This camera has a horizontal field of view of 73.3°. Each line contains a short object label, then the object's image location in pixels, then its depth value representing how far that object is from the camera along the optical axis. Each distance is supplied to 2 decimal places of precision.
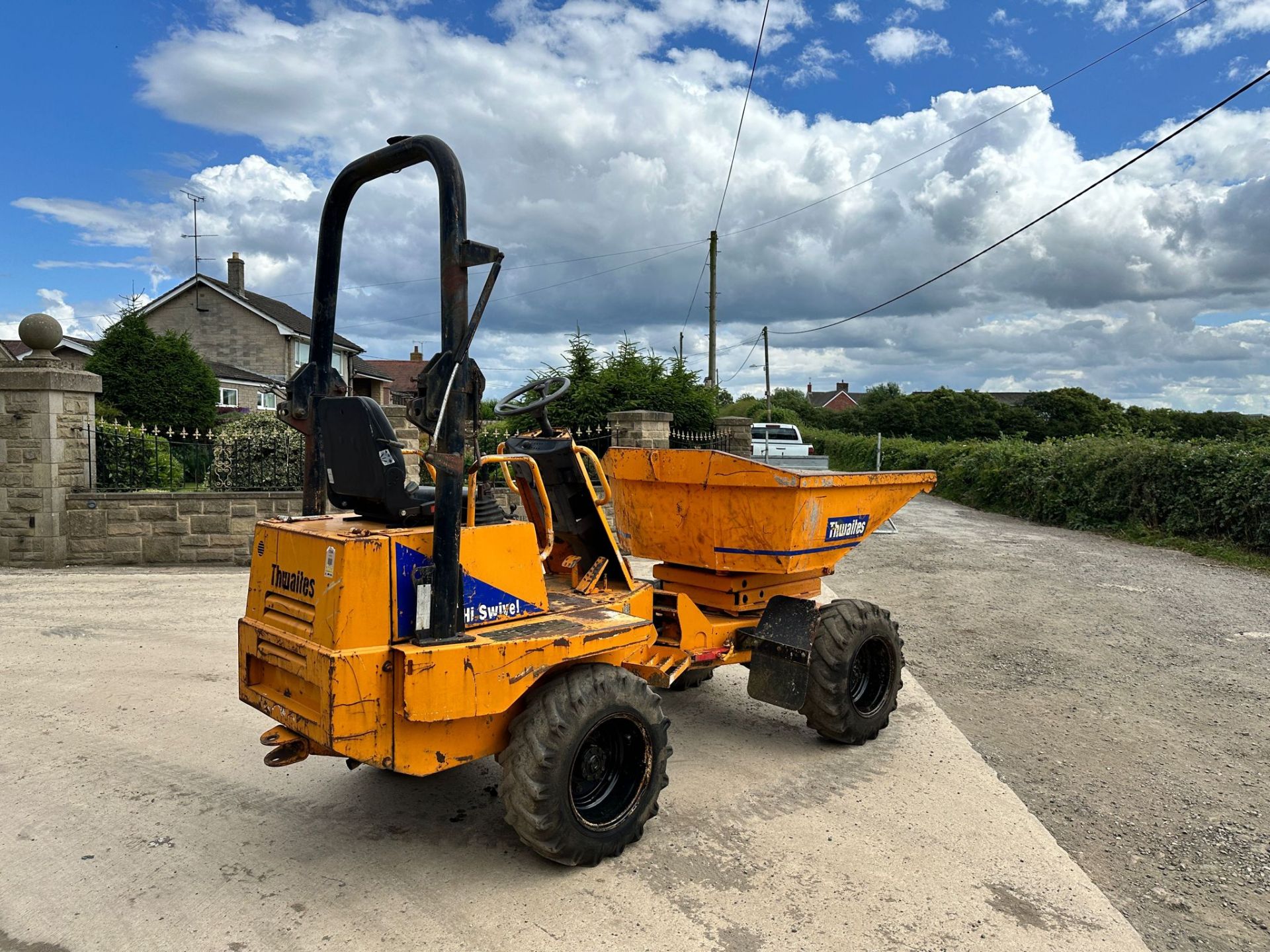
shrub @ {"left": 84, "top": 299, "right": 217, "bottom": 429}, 22.16
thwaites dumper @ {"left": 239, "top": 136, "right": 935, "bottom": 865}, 3.17
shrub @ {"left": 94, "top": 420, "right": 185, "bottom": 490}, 10.66
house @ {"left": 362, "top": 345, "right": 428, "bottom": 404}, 51.05
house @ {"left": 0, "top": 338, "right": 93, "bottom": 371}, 30.31
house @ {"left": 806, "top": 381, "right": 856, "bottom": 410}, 91.69
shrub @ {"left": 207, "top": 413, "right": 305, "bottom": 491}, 11.16
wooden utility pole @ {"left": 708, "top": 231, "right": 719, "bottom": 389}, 29.02
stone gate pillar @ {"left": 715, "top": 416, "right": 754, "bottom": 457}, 14.45
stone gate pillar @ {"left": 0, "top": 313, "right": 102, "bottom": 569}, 9.93
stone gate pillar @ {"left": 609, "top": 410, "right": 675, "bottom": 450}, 12.08
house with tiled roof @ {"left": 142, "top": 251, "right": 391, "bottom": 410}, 36.12
